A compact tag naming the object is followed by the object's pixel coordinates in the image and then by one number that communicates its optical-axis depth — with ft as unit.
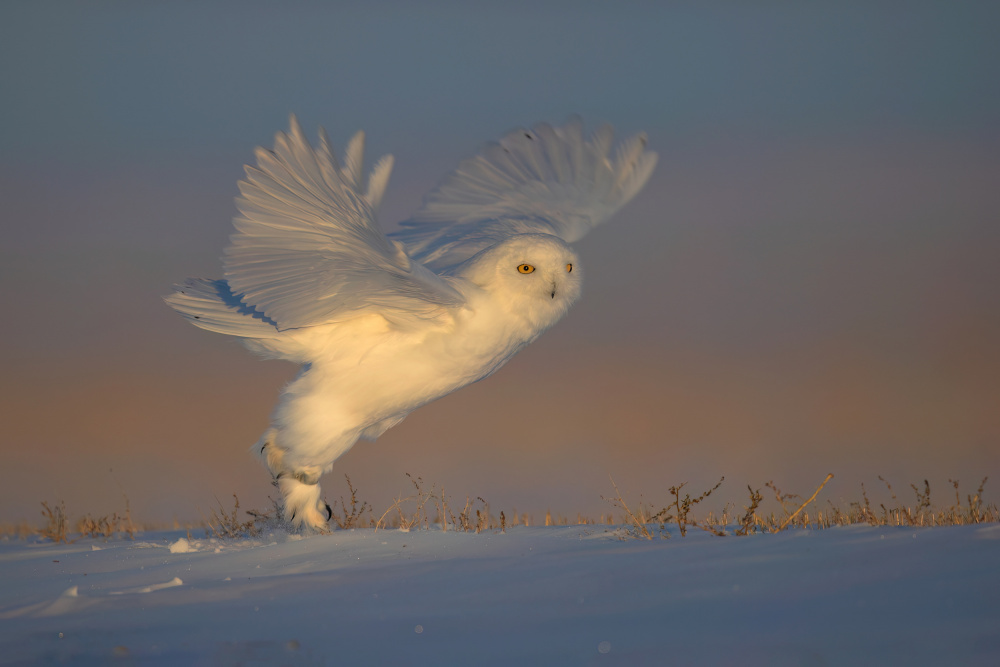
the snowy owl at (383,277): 39.99
